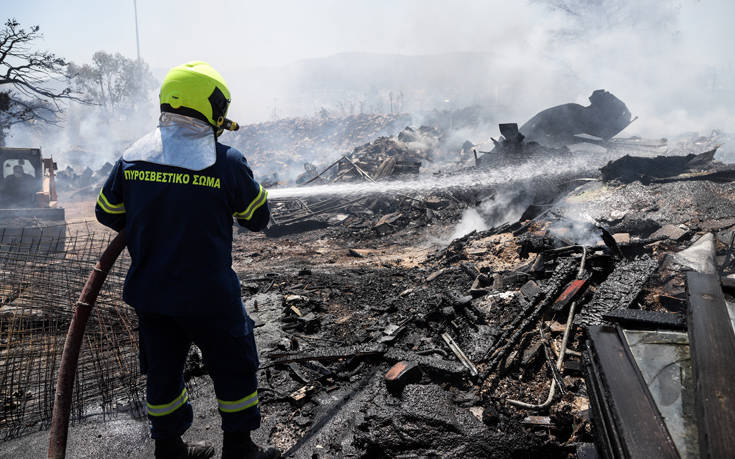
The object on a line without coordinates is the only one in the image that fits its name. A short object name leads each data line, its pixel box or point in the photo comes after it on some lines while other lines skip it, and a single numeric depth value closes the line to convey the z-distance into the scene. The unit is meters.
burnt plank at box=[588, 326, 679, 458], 1.60
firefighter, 1.91
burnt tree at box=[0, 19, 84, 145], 14.98
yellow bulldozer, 12.85
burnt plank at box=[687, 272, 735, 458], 1.46
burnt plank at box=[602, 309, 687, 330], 2.37
